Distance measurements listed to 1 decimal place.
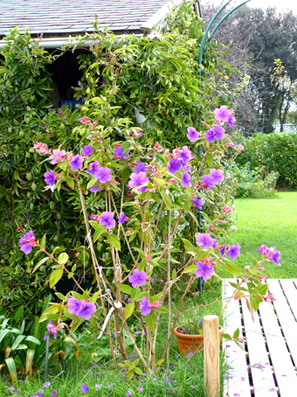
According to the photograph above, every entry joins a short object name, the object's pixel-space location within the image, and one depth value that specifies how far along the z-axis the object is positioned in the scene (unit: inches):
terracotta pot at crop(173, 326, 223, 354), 96.2
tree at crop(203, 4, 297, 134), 855.1
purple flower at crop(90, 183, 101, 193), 80.5
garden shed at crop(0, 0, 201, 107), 124.5
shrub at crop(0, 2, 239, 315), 112.2
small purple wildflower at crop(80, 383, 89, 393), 77.3
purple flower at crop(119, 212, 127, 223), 83.2
